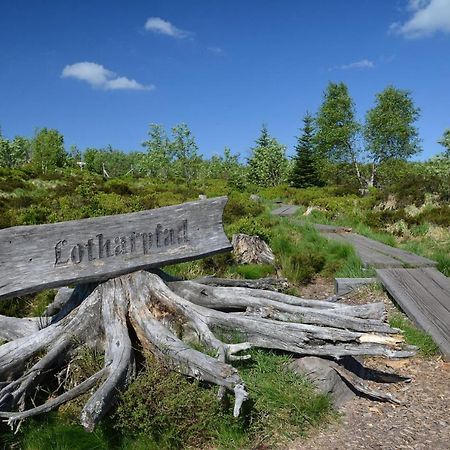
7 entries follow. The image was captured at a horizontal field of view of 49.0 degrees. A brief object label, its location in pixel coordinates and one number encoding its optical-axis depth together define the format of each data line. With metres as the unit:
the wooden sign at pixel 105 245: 3.95
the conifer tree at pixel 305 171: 41.72
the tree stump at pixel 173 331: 3.75
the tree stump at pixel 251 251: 8.62
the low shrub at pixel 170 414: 3.36
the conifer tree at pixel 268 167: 50.78
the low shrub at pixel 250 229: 9.38
